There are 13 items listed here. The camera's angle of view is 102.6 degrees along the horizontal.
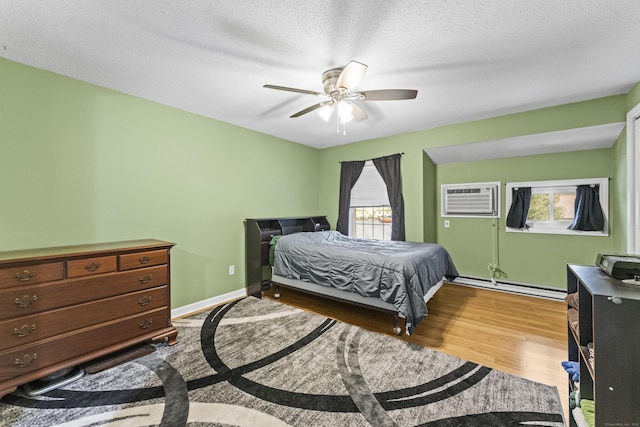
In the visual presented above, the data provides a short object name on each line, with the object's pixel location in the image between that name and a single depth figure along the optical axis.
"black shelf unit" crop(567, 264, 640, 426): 0.91
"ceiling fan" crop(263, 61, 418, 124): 1.93
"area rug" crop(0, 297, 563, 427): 1.58
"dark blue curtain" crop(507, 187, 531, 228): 3.84
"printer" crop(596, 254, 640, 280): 1.11
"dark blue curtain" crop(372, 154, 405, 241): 4.30
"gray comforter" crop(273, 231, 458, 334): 2.55
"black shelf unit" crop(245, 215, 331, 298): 3.79
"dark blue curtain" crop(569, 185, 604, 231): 3.35
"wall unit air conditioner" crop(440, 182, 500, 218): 4.09
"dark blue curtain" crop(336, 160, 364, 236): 4.82
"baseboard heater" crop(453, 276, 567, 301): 3.64
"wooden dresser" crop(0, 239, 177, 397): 1.71
